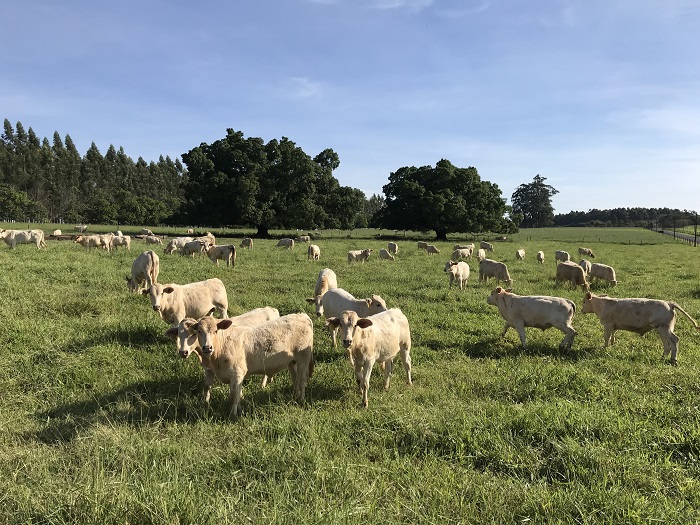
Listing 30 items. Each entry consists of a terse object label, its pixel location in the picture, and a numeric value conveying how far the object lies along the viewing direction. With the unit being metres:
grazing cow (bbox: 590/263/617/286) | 18.08
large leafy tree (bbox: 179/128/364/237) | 50.16
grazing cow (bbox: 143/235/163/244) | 36.92
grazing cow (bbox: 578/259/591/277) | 18.89
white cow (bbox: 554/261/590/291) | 16.84
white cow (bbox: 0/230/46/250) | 27.11
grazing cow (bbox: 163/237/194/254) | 28.19
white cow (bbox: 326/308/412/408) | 6.29
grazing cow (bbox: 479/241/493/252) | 37.12
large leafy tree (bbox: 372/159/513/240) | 54.94
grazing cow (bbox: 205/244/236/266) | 22.48
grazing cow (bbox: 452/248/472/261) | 27.94
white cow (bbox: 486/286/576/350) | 9.12
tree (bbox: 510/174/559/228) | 148.00
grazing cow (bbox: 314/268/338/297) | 12.75
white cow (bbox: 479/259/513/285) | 18.36
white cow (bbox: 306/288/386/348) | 9.38
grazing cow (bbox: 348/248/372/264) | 26.00
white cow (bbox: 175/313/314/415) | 5.90
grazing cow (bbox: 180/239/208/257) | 27.42
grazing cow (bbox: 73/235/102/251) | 27.30
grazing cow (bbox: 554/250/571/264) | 26.73
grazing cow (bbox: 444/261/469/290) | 16.88
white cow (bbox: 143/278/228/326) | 9.28
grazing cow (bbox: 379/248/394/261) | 28.30
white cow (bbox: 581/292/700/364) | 8.54
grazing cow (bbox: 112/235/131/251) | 28.38
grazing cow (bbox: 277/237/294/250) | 35.09
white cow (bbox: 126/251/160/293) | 13.16
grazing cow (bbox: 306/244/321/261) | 26.75
